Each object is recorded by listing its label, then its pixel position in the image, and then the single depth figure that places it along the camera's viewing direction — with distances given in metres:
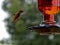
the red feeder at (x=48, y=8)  2.60
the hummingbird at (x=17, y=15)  2.69
